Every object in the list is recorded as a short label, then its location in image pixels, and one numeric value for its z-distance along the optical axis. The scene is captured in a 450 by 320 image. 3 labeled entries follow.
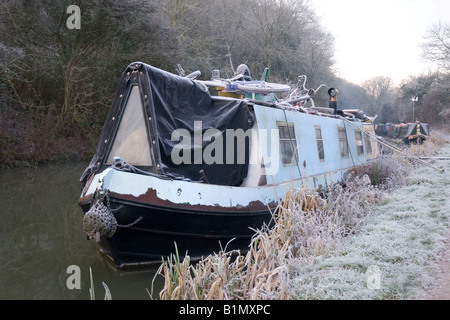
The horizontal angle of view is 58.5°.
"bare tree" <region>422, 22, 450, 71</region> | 30.05
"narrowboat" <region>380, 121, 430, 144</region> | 21.93
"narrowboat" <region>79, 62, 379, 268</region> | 4.22
